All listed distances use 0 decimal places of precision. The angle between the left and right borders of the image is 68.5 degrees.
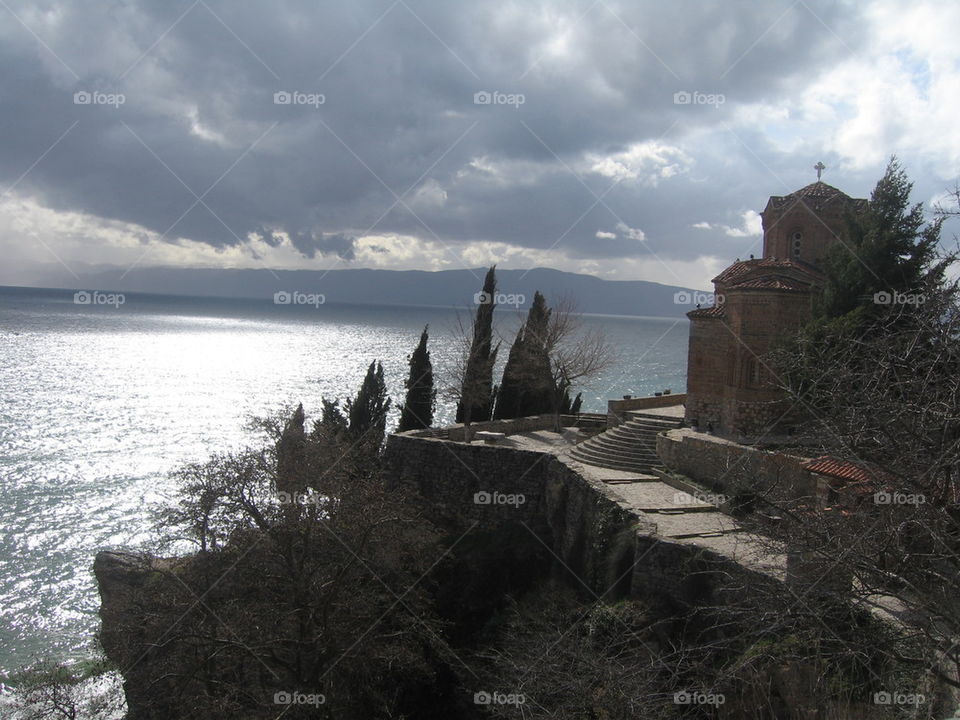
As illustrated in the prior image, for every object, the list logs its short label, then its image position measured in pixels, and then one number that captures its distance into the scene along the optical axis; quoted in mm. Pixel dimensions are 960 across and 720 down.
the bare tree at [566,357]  30391
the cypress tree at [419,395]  32219
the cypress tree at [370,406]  31780
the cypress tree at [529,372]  30516
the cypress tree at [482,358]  27781
